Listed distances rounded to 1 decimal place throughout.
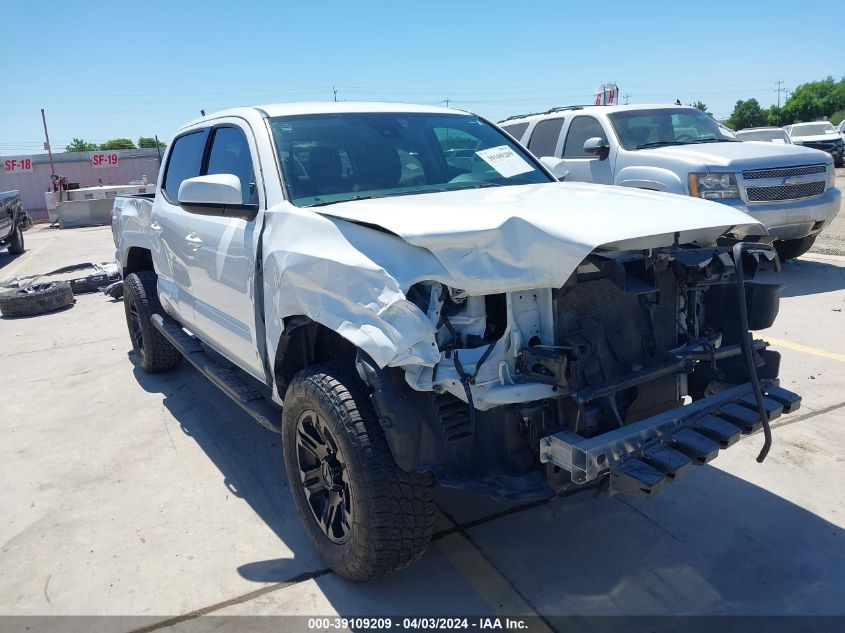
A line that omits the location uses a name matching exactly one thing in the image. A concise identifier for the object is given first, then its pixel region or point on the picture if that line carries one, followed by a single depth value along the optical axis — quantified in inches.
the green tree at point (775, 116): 2740.2
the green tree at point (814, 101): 2733.8
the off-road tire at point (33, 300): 345.1
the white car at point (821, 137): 975.0
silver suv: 293.6
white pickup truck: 95.7
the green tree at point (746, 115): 2837.1
